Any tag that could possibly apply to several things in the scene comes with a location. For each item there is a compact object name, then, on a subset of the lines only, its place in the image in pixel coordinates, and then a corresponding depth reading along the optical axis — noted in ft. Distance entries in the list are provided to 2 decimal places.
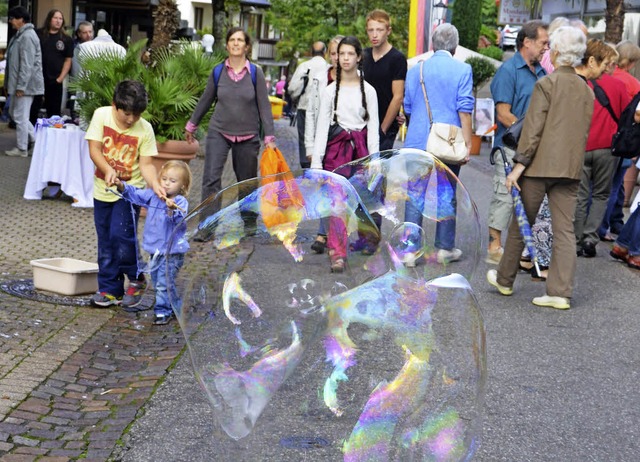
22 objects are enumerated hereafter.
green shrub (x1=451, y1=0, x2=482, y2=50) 139.85
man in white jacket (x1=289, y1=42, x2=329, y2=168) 38.70
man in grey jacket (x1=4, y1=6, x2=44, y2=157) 49.98
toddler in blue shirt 21.91
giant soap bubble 14.07
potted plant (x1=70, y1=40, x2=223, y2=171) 37.99
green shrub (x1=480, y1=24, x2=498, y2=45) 154.49
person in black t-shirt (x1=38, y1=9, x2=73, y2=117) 55.52
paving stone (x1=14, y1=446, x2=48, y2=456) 14.85
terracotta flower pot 37.78
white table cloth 38.32
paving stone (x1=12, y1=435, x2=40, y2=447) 15.23
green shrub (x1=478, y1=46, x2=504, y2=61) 106.93
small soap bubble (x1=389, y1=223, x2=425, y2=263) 17.78
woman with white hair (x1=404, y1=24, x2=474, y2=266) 28.66
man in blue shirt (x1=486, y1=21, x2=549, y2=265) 30.60
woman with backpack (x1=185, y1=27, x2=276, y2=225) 31.40
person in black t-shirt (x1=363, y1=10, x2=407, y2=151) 30.76
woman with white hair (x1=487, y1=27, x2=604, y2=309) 25.95
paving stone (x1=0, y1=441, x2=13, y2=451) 14.86
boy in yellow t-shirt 22.91
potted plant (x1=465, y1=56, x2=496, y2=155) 78.74
